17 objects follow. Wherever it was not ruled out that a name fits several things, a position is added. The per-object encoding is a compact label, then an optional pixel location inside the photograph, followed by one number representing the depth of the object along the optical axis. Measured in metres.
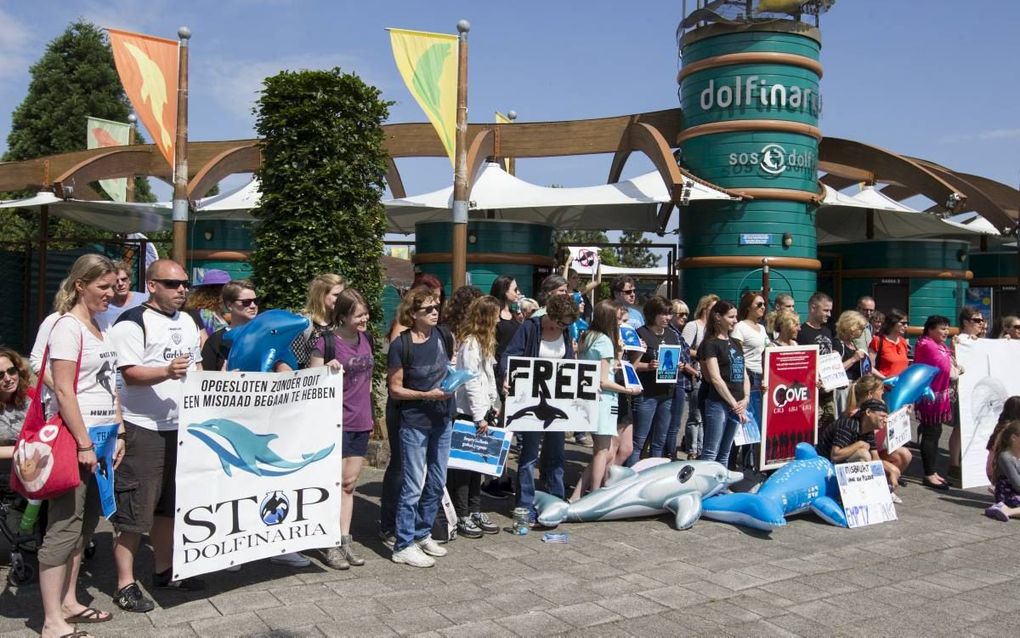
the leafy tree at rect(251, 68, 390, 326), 8.14
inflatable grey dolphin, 6.43
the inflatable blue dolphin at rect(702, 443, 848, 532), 6.41
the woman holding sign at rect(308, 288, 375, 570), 5.28
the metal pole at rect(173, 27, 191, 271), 13.15
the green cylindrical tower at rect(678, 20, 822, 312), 14.70
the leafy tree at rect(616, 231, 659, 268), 49.37
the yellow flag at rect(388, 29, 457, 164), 11.02
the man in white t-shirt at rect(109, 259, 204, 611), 4.40
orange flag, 12.86
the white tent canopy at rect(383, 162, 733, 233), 14.29
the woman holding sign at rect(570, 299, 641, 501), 6.61
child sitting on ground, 7.17
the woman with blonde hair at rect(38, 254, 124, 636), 3.93
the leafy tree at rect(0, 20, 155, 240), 35.28
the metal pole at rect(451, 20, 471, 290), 11.26
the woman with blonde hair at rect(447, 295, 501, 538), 6.04
